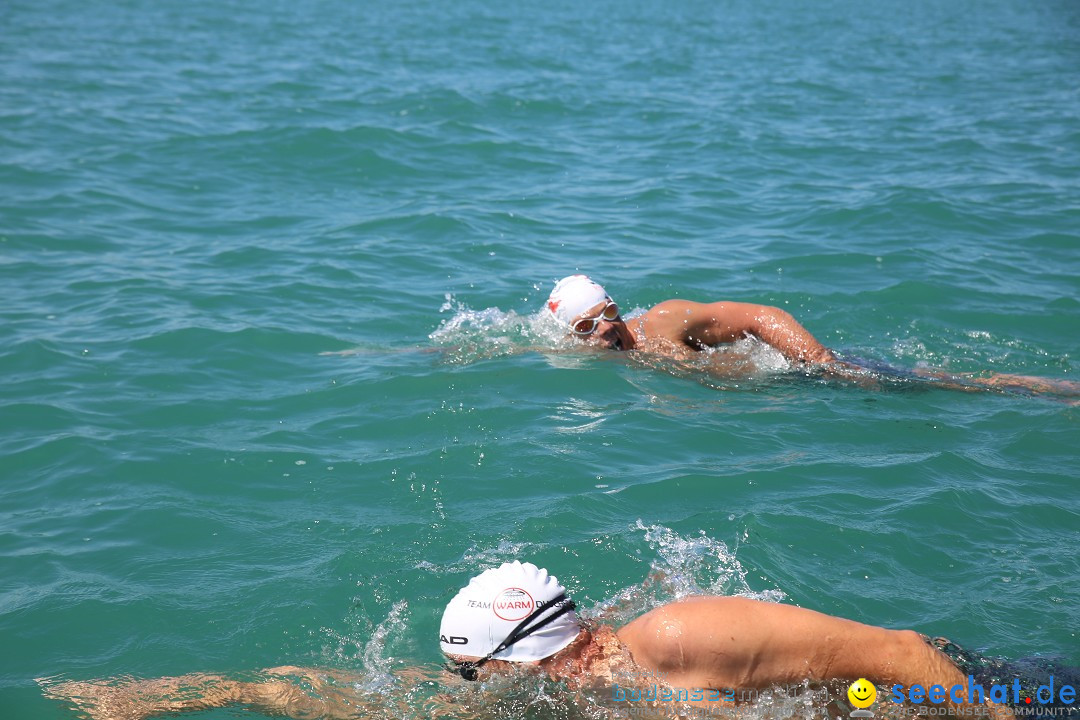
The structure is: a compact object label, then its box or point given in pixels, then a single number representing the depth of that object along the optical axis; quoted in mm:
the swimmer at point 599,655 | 4094
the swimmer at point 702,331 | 7973
